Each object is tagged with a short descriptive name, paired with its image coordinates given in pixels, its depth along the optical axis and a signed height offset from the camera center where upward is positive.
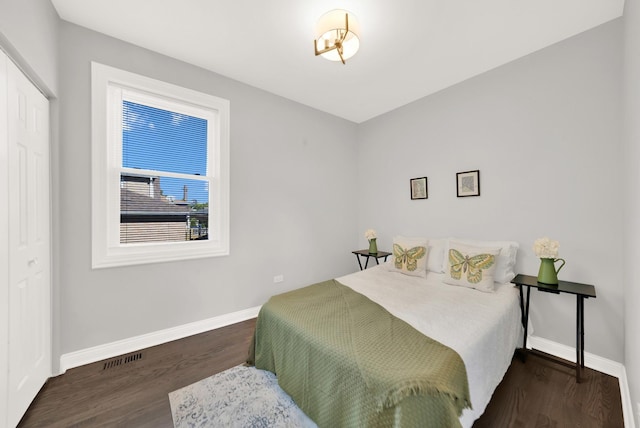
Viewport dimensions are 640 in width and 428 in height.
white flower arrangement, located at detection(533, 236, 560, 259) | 1.99 -0.29
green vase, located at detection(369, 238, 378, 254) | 3.56 -0.48
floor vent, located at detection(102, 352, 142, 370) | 2.05 -1.25
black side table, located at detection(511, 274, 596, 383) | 1.84 -0.60
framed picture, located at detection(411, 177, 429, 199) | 3.21 +0.33
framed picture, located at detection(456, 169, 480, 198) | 2.73 +0.34
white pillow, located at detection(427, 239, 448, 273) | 2.79 -0.49
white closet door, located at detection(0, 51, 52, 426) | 1.37 -0.18
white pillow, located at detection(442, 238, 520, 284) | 2.36 -0.47
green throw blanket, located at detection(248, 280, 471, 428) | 1.07 -0.78
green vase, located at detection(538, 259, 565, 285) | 1.99 -0.49
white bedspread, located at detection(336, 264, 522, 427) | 1.41 -0.73
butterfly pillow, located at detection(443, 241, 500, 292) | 2.25 -0.51
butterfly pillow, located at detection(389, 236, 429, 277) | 2.76 -0.50
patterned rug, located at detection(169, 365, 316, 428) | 1.50 -1.26
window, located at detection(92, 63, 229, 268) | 2.15 +0.43
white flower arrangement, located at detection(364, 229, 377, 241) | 3.55 -0.30
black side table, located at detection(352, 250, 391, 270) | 3.46 -0.58
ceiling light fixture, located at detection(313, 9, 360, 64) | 1.77 +1.34
